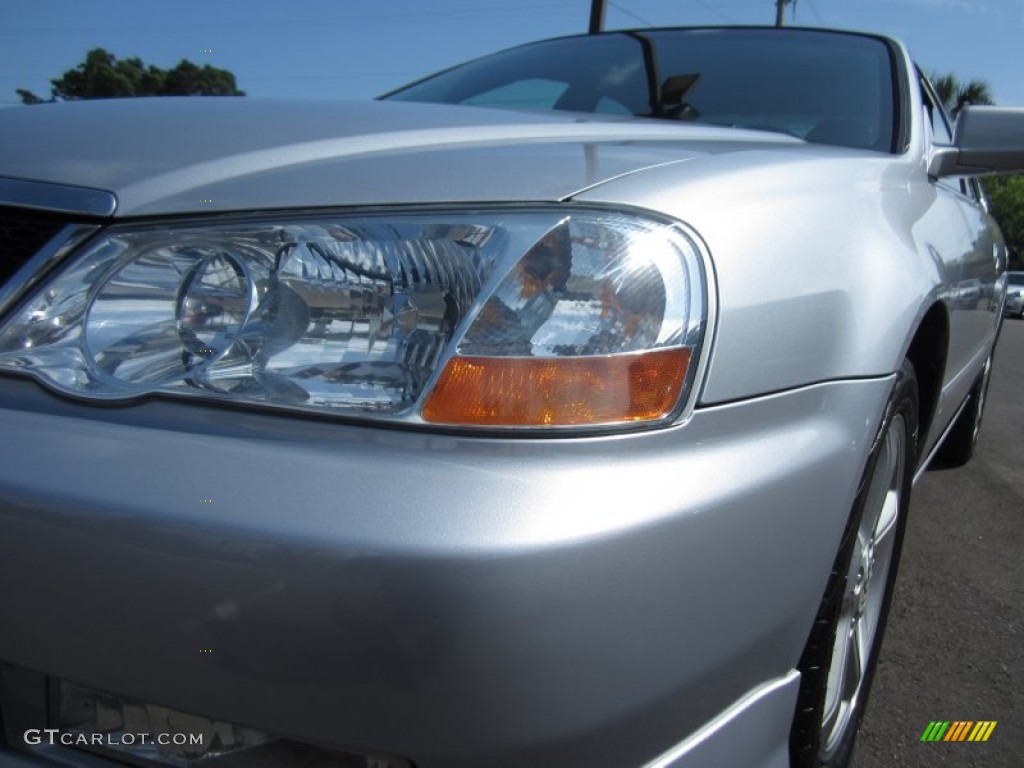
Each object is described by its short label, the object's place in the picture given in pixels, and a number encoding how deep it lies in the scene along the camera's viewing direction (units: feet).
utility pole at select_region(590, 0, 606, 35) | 44.37
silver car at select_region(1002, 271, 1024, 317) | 87.20
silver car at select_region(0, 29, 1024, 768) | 3.16
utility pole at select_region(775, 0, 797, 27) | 99.71
